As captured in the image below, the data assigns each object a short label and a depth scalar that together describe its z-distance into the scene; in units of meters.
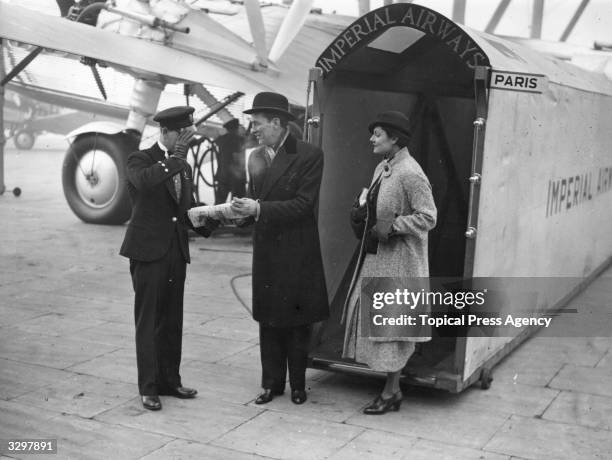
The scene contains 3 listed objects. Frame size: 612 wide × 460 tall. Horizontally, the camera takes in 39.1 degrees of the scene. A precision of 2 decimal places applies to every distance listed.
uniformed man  5.25
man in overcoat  5.35
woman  5.12
